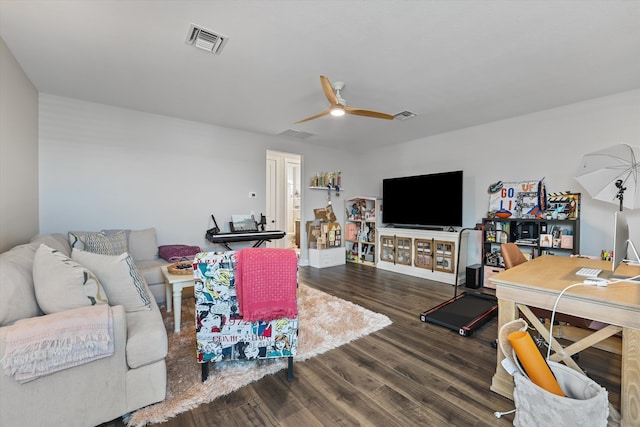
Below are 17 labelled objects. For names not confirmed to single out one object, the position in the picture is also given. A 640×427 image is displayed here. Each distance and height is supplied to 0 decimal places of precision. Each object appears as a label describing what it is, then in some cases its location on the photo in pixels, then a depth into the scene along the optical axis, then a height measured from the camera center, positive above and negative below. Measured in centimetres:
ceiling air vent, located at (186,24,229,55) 210 +133
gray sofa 130 -90
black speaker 408 -100
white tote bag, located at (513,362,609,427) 119 -88
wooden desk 134 -51
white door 623 +30
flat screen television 455 +15
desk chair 199 -81
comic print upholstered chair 177 -60
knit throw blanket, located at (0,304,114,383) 126 -67
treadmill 271 -113
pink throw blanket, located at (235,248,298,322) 177 -50
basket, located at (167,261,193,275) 267 -64
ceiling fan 261 +103
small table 255 -75
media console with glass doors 438 -76
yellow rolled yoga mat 136 -77
